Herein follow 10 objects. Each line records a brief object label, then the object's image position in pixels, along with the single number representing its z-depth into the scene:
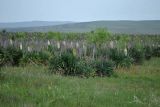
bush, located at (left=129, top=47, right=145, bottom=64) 27.66
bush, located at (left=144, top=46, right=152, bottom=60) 32.59
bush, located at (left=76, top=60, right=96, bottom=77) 18.72
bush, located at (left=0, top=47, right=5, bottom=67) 21.68
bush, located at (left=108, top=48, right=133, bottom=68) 23.72
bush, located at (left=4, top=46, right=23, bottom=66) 23.38
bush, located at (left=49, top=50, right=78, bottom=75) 18.98
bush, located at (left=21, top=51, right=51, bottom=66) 23.42
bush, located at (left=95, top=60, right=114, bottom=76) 19.56
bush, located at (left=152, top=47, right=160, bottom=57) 36.36
